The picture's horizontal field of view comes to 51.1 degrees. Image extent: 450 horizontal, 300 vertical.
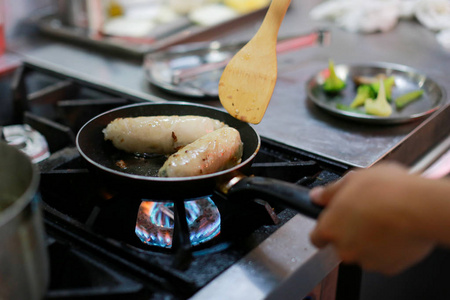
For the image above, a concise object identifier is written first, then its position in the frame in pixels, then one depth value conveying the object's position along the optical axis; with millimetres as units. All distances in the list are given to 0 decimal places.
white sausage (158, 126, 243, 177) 829
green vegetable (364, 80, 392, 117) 1254
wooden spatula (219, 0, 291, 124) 982
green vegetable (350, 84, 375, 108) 1343
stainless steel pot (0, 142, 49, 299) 543
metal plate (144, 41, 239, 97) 1373
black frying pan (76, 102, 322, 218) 713
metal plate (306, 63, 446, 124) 1217
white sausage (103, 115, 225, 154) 951
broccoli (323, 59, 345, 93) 1414
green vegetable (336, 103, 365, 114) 1297
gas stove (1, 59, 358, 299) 711
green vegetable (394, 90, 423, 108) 1345
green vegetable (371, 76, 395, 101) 1364
